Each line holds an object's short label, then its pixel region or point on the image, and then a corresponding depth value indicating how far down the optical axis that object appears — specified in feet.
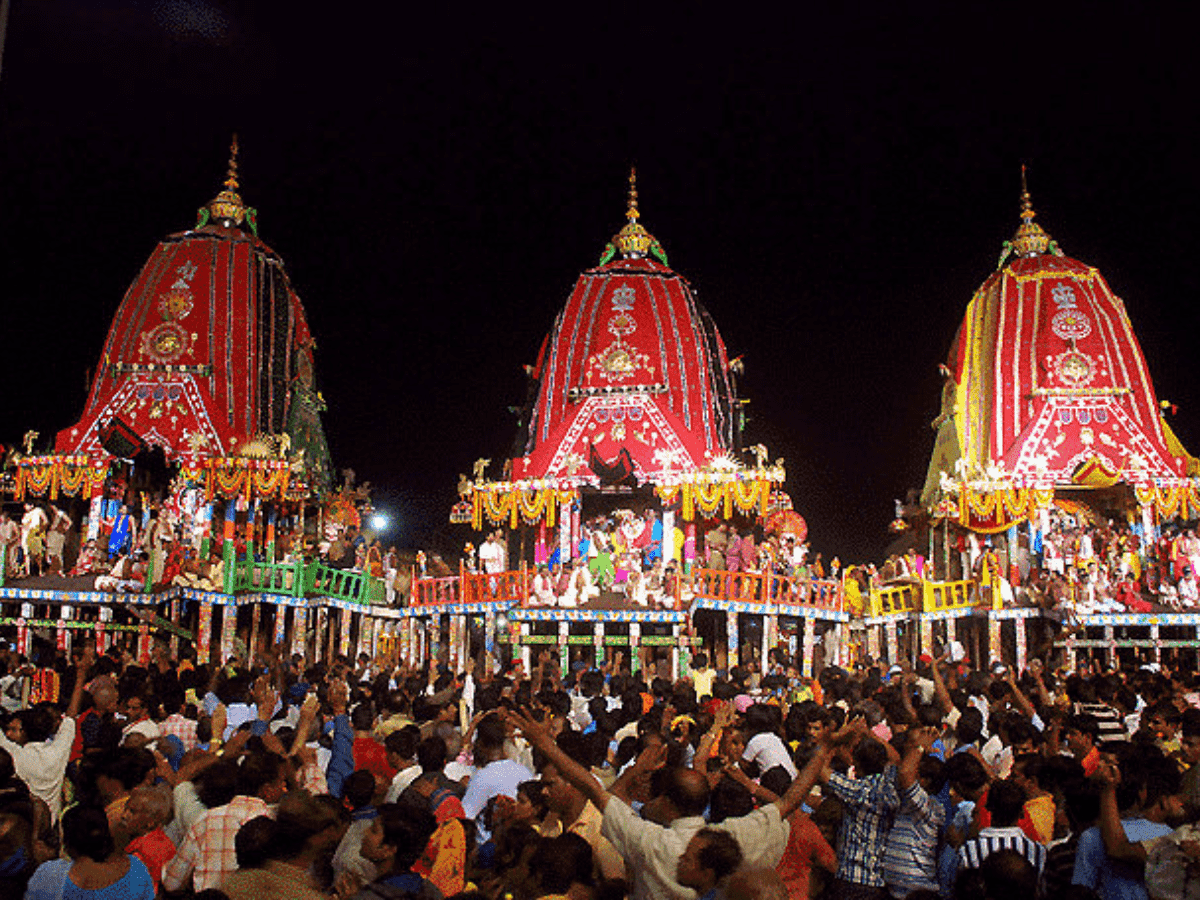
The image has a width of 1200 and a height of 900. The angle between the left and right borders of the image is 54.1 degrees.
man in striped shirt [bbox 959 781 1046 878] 17.10
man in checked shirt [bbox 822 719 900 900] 18.62
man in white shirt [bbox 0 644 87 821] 22.86
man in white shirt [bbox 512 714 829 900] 14.99
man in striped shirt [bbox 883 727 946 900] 18.45
